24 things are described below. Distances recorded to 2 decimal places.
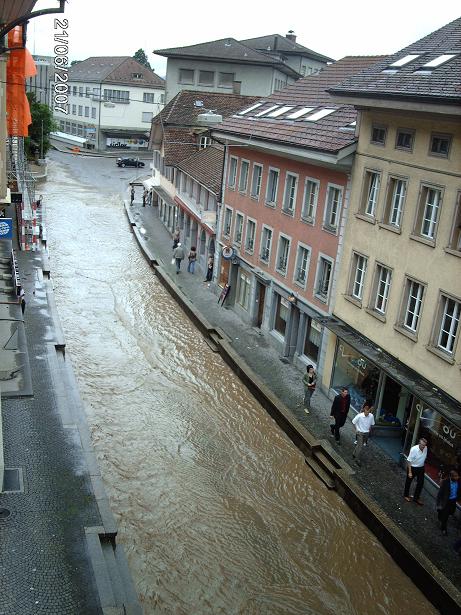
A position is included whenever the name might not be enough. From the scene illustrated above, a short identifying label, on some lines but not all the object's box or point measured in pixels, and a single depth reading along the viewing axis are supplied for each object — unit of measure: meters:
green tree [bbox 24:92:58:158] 65.62
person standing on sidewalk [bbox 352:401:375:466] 17.27
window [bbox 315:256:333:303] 22.17
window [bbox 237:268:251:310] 28.88
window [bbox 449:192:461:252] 15.76
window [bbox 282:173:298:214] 24.41
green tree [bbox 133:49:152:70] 142.00
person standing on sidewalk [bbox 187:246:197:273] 35.61
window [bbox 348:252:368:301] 19.99
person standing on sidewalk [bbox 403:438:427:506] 15.49
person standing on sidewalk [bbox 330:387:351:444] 18.23
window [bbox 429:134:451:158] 16.12
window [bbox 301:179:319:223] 22.94
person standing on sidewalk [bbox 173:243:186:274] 35.69
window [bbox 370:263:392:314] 18.72
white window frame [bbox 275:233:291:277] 24.75
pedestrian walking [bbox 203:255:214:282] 33.47
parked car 76.00
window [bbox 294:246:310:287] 23.59
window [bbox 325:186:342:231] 21.56
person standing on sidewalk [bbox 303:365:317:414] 19.94
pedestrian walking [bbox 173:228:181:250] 38.93
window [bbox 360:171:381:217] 19.25
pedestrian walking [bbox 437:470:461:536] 14.59
